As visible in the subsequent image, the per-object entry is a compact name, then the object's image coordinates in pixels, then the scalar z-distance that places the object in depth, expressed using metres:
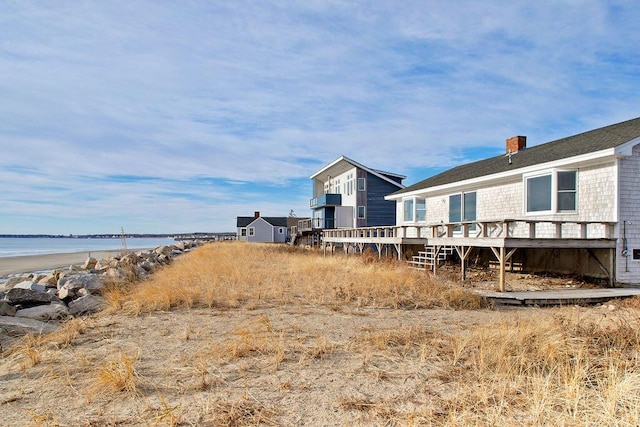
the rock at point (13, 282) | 14.51
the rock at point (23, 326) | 7.70
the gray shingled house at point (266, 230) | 61.28
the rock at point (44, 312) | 9.27
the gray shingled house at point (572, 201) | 12.70
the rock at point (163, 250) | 31.92
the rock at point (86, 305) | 9.86
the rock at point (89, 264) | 20.21
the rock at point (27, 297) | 10.38
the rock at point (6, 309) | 9.38
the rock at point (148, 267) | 19.33
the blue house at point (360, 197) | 33.41
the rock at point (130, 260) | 18.68
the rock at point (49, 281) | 14.43
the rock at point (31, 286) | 11.07
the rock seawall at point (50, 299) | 8.32
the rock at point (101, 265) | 18.54
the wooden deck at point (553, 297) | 11.28
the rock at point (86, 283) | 11.95
